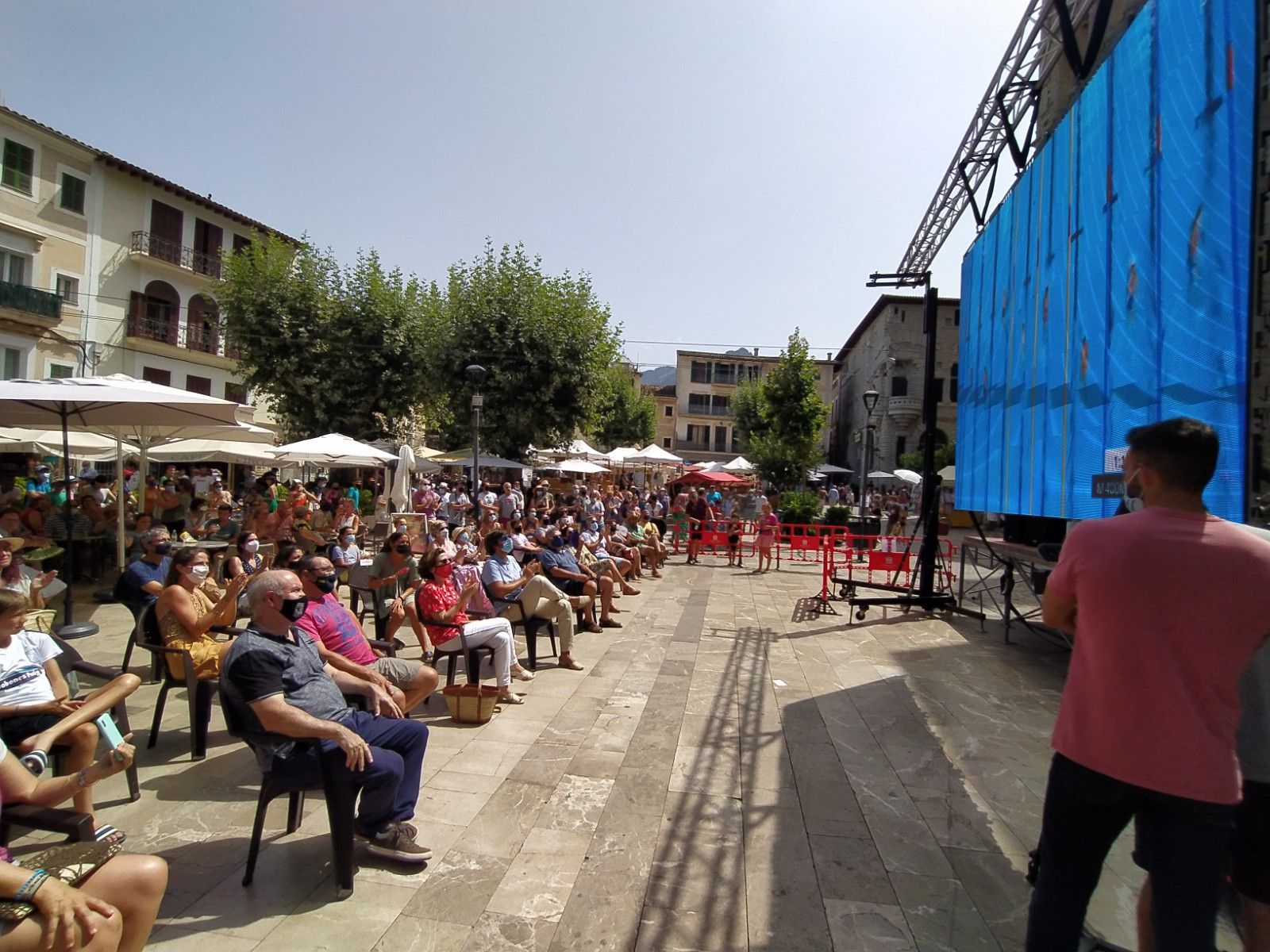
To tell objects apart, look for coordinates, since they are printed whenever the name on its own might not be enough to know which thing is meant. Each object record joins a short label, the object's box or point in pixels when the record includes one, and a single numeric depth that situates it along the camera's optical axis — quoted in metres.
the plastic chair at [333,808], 2.86
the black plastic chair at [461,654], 5.34
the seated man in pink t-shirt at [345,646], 3.95
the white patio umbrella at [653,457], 23.62
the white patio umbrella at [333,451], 11.77
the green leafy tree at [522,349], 19.20
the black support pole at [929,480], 9.62
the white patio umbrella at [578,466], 21.24
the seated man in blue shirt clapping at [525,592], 6.52
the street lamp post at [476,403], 12.56
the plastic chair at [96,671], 3.69
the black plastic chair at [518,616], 6.52
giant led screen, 4.21
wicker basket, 4.92
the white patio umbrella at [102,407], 6.11
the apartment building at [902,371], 38.06
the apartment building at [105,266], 20.12
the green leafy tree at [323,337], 19.53
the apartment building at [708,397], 60.19
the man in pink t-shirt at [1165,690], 1.78
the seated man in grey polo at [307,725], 2.87
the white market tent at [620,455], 23.52
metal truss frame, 6.96
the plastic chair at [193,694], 4.18
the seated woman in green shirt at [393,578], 5.93
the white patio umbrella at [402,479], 12.95
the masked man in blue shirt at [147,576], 5.40
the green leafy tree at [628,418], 44.75
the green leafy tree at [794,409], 28.22
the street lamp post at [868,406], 16.69
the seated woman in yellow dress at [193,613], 4.30
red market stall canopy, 20.80
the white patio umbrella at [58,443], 12.33
